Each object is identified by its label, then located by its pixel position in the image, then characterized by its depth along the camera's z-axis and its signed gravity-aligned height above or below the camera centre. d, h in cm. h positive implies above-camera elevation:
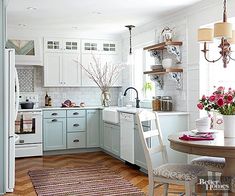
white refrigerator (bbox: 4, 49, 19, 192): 424 -25
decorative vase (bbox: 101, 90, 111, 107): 707 -10
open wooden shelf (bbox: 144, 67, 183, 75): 518 +34
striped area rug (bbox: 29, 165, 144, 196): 420 -120
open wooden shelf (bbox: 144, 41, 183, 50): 517 +73
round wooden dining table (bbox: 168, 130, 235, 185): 262 -43
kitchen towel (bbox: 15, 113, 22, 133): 625 -54
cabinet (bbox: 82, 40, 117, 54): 731 +99
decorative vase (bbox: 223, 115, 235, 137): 305 -29
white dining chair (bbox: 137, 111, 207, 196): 297 -71
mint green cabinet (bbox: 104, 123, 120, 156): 604 -83
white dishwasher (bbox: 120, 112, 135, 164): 531 -70
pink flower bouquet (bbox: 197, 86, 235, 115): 297 -8
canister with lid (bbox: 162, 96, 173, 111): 545 -18
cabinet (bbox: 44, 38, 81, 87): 696 +62
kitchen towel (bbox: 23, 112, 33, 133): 630 -53
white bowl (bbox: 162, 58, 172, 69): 529 +46
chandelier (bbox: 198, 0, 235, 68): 289 +51
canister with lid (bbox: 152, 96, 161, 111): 557 -18
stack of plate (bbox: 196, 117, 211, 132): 327 -30
